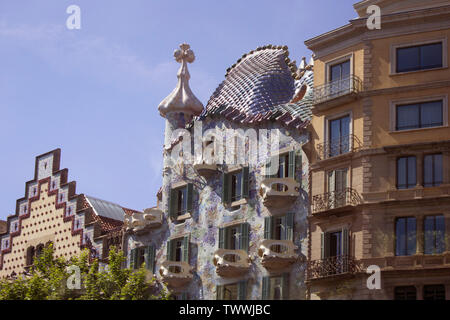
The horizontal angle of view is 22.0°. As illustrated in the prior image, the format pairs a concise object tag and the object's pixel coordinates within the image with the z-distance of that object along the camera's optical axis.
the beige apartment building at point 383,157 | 47.97
